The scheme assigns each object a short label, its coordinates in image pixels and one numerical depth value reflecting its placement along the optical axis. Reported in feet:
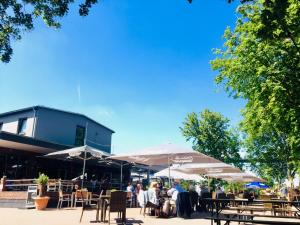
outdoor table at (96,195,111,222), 22.99
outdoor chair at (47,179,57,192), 39.02
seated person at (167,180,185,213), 31.84
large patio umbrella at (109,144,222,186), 27.83
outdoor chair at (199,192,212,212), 37.01
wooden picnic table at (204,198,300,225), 17.20
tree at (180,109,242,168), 93.23
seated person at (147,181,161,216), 28.46
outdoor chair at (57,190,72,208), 34.96
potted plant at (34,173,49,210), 34.28
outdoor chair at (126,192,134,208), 43.05
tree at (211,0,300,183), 24.27
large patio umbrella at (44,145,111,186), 38.65
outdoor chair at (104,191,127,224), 21.63
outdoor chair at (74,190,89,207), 29.99
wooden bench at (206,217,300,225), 13.53
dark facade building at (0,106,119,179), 52.78
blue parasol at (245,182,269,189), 84.18
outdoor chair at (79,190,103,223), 35.67
